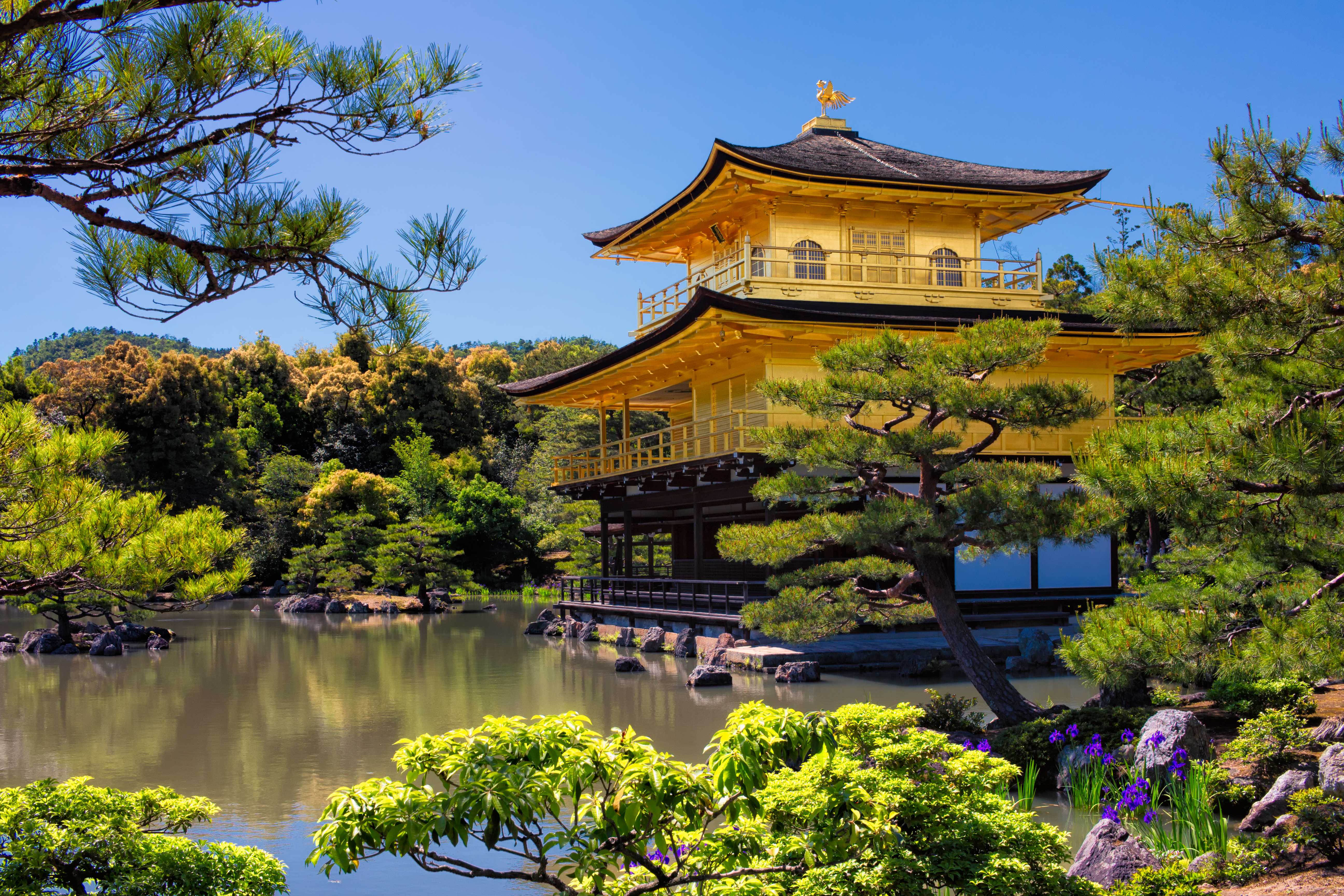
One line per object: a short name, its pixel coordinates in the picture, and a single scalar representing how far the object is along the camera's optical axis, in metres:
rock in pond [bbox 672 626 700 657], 17.08
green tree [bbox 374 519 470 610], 29.00
